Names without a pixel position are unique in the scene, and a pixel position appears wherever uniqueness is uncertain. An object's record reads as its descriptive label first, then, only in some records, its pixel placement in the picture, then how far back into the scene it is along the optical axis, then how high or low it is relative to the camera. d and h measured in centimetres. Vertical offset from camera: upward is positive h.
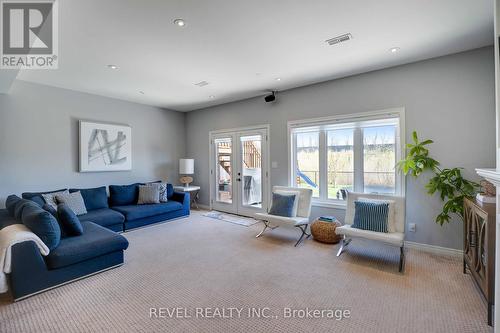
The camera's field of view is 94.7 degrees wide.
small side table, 595 -66
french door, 524 -13
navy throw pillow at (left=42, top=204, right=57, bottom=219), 305 -58
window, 373 +19
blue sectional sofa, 227 -97
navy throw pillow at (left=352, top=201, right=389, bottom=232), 314 -71
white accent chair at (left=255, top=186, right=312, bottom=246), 379 -89
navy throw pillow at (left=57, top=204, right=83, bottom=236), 288 -70
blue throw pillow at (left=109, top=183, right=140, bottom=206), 488 -62
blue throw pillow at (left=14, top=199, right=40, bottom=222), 285 -53
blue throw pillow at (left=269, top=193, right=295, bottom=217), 402 -71
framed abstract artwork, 473 +42
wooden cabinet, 193 -77
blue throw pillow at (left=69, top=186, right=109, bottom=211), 444 -61
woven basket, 369 -109
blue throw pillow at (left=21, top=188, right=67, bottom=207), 370 -50
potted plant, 296 -20
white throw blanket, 220 -76
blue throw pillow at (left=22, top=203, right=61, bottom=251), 245 -65
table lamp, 620 -6
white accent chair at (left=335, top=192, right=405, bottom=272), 291 -90
